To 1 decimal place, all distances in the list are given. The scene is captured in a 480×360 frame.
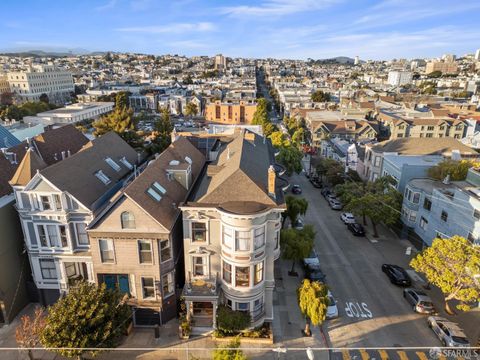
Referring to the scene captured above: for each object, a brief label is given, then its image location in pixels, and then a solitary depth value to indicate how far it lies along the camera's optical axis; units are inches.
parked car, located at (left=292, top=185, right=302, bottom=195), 2151.2
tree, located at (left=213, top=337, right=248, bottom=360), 691.4
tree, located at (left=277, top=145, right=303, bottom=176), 2172.7
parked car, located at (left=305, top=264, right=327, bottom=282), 1204.5
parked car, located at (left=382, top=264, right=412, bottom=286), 1204.5
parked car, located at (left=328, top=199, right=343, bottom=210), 1895.9
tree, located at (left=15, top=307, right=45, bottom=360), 779.4
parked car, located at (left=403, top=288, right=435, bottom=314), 1064.2
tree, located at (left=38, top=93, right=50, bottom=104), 5590.6
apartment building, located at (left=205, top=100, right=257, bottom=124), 4500.5
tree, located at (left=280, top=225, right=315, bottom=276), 1154.0
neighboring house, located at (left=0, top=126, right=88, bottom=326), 984.9
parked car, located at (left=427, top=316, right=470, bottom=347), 908.6
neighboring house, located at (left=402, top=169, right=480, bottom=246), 1157.4
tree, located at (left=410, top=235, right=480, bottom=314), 957.2
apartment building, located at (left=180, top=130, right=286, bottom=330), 888.3
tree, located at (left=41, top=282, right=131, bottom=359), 761.6
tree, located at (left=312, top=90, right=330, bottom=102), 5251.0
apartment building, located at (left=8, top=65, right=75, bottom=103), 5654.5
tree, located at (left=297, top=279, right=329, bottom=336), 881.5
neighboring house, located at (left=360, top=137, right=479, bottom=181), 1990.7
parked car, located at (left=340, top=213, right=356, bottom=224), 1699.1
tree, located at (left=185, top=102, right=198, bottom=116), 5022.1
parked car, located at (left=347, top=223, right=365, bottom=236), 1588.3
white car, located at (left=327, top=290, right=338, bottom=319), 1050.1
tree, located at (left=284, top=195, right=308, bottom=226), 1407.5
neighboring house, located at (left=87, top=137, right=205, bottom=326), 892.0
